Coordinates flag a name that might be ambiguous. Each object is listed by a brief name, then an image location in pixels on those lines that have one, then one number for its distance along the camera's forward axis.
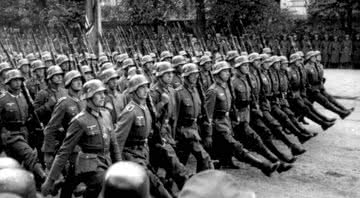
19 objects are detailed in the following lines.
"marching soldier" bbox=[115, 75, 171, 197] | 6.51
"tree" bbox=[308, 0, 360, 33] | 27.06
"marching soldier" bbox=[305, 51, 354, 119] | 12.72
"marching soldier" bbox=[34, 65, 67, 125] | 8.86
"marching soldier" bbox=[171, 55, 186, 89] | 10.39
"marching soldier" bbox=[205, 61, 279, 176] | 8.57
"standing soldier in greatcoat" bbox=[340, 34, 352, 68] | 26.92
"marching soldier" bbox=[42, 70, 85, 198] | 7.34
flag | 15.55
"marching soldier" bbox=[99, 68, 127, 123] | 8.69
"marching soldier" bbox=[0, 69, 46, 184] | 7.57
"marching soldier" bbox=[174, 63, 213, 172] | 7.91
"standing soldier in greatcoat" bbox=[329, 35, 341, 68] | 27.23
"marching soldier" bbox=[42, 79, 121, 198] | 6.12
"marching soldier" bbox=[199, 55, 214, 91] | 11.35
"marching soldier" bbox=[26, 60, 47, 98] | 10.27
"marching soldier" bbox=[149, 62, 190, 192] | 7.10
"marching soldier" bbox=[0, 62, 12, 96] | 10.11
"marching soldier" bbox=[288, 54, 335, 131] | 11.97
